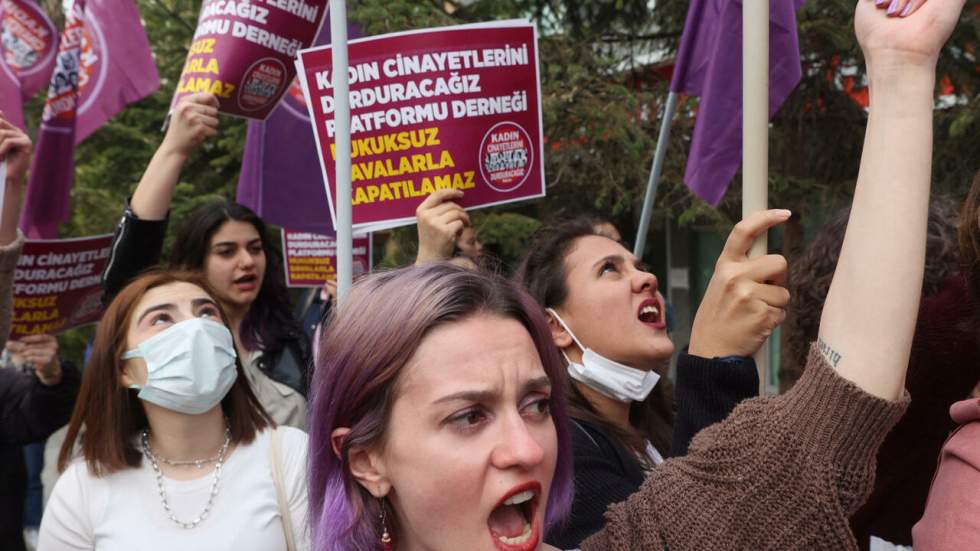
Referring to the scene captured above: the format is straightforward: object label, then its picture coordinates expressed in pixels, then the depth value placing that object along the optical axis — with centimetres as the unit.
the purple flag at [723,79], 339
